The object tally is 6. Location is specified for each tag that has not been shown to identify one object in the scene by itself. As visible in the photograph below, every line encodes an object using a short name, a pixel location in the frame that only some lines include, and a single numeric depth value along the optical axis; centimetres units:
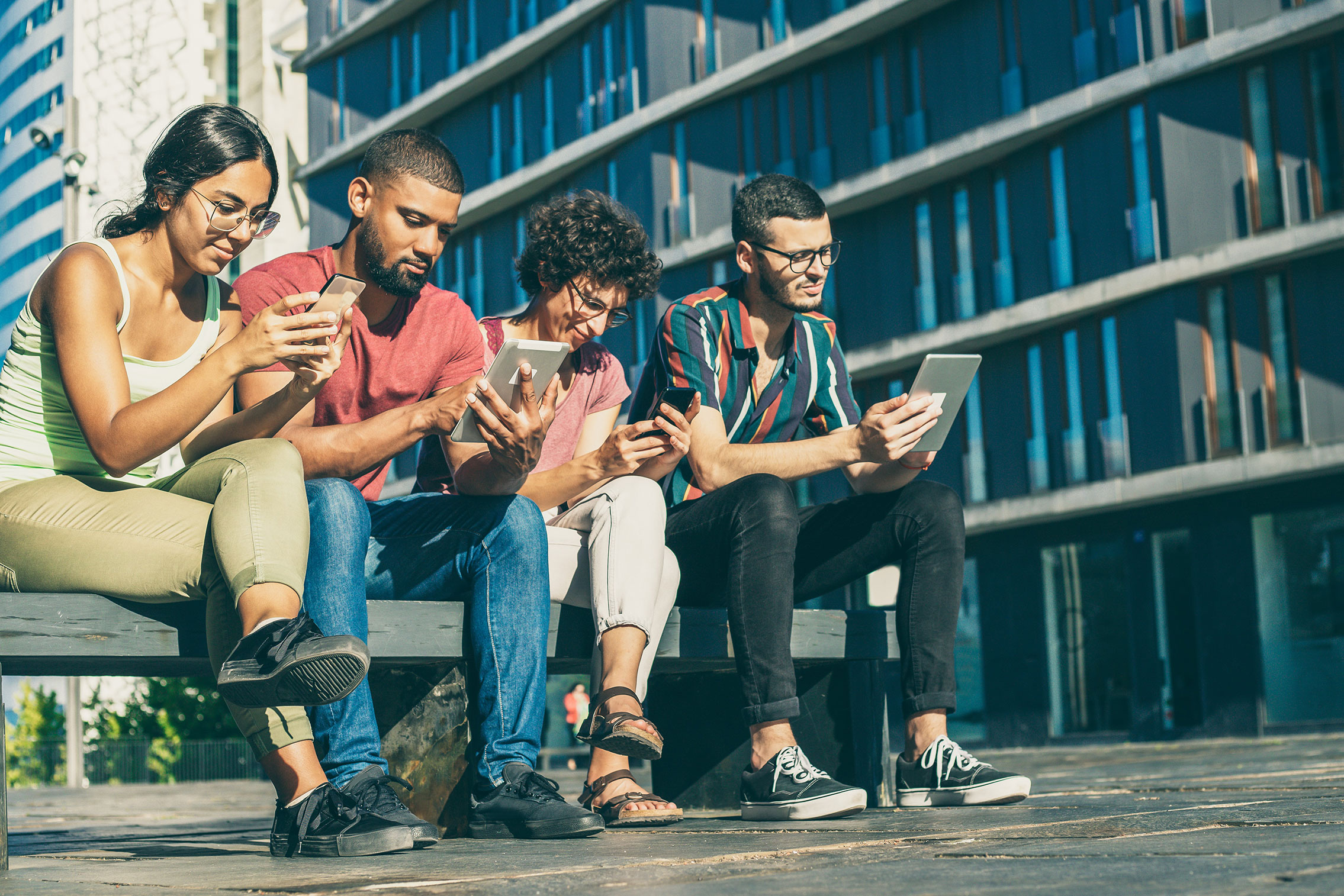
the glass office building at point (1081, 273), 1892
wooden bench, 304
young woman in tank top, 280
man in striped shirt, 357
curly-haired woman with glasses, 343
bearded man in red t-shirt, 305
